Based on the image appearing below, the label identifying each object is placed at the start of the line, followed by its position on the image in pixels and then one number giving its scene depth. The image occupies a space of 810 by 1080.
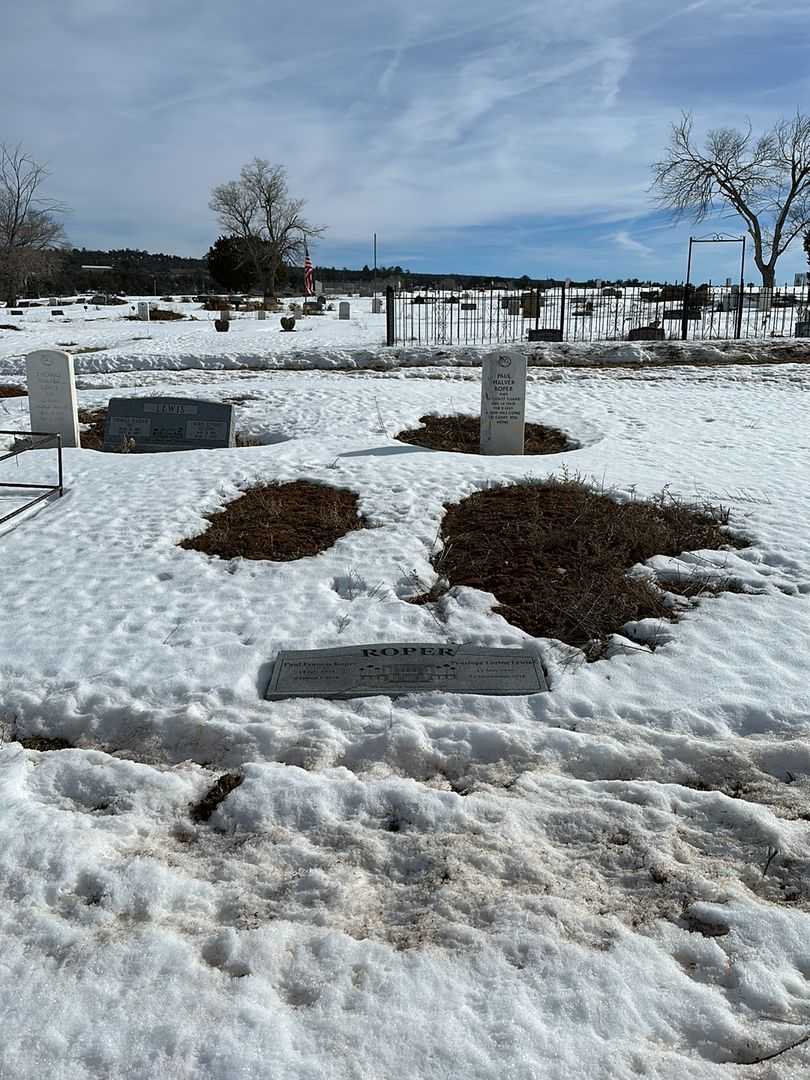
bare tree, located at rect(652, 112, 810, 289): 40.66
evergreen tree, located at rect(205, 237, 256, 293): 71.00
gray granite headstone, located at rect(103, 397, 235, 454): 10.34
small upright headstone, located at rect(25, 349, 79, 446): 10.33
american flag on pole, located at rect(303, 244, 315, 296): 56.76
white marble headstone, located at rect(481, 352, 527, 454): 9.57
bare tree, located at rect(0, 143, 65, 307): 58.44
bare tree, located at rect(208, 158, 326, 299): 68.81
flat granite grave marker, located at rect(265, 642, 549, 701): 4.42
